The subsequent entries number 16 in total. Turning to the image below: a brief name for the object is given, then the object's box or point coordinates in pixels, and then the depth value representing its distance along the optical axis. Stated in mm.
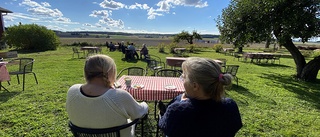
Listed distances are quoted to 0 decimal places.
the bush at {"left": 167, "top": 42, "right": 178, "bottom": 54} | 18683
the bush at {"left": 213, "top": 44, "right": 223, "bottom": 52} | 21733
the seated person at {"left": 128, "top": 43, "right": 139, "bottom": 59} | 12391
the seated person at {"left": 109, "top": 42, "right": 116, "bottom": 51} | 18702
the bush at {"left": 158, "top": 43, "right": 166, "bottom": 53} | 19188
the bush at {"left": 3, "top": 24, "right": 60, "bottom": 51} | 18359
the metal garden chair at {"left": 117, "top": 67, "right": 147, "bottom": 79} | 4531
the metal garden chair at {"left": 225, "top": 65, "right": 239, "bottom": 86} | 6225
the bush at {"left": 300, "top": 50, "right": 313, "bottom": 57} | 18688
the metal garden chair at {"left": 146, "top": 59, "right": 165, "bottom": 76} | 6818
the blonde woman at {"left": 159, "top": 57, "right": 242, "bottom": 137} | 1355
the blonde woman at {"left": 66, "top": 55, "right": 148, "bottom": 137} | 1495
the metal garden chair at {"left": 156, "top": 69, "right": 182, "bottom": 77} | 4426
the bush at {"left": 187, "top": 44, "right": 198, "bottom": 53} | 20491
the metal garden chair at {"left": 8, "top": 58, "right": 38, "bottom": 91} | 4983
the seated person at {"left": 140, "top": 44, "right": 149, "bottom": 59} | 12852
